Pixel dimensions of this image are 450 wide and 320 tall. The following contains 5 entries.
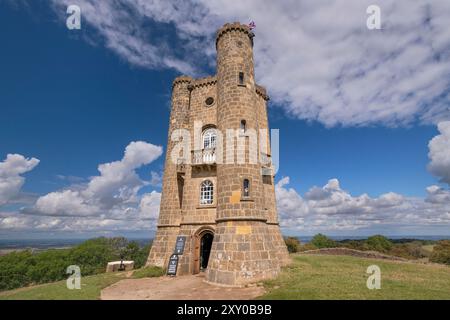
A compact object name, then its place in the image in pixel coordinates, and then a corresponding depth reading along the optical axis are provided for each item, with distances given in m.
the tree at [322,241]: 44.88
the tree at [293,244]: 43.03
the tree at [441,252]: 32.97
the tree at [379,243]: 47.15
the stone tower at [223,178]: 14.14
